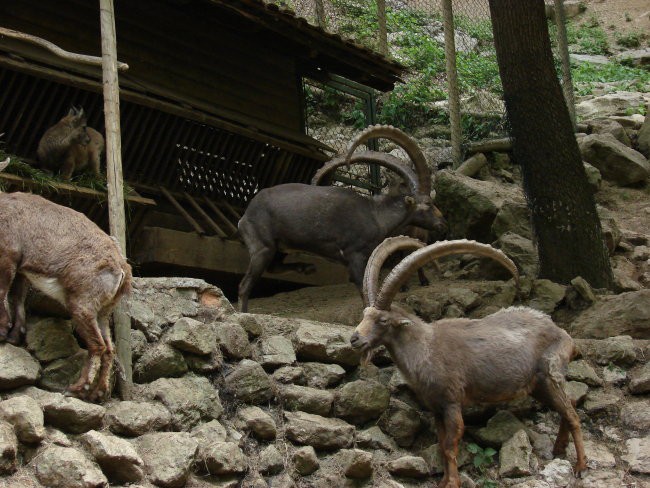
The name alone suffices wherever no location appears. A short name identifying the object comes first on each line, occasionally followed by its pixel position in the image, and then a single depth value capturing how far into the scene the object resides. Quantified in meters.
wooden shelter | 9.30
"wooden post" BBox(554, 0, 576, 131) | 16.28
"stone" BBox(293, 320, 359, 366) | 7.34
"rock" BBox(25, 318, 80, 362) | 5.97
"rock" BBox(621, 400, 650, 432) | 7.23
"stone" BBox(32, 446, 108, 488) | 5.06
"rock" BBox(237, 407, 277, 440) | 6.47
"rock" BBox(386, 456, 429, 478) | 6.67
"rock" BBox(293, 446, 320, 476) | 6.39
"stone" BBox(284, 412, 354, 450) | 6.60
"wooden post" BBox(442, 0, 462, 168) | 14.43
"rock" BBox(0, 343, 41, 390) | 5.59
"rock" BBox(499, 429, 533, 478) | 6.80
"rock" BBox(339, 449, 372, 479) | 6.43
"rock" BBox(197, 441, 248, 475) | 5.89
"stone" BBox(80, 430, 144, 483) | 5.36
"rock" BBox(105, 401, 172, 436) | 5.77
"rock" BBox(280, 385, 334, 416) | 6.89
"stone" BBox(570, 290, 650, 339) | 8.71
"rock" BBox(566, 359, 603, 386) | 7.75
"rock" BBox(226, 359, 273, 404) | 6.71
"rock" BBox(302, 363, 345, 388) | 7.20
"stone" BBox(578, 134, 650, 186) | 14.60
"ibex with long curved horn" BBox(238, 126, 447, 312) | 9.52
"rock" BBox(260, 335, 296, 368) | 7.12
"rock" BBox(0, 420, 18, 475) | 4.98
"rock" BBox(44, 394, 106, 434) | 5.51
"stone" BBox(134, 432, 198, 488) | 5.55
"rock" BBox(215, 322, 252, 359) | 6.92
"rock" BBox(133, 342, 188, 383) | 6.42
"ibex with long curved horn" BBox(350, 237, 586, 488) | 6.88
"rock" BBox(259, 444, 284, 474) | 6.25
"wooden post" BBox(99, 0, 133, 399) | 6.25
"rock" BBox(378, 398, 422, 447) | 7.05
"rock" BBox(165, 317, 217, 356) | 6.61
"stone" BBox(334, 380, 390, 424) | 7.05
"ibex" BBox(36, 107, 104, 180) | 8.83
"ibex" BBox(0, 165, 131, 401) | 5.79
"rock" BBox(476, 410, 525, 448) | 7.11
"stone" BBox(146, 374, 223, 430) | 6.20
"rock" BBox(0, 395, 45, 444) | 5.24
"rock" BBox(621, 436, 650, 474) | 6.83
